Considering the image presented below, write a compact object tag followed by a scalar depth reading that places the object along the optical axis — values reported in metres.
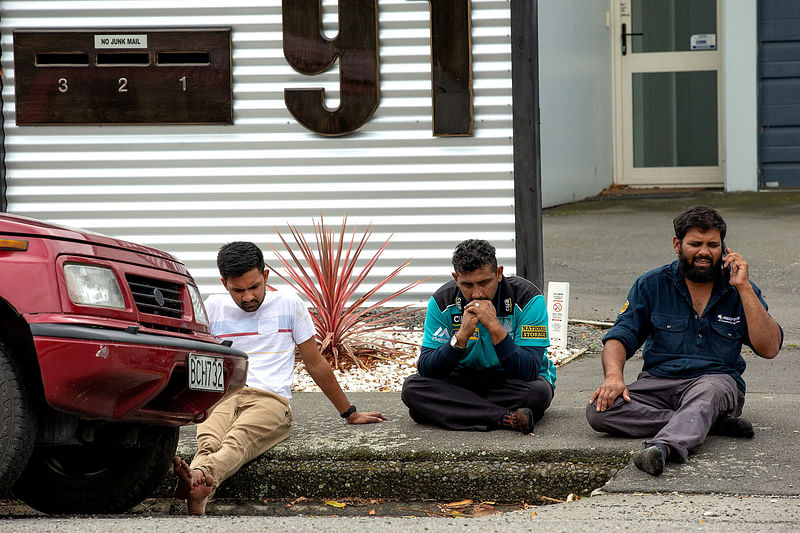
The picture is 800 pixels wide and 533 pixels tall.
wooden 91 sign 15.72
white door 29.87
